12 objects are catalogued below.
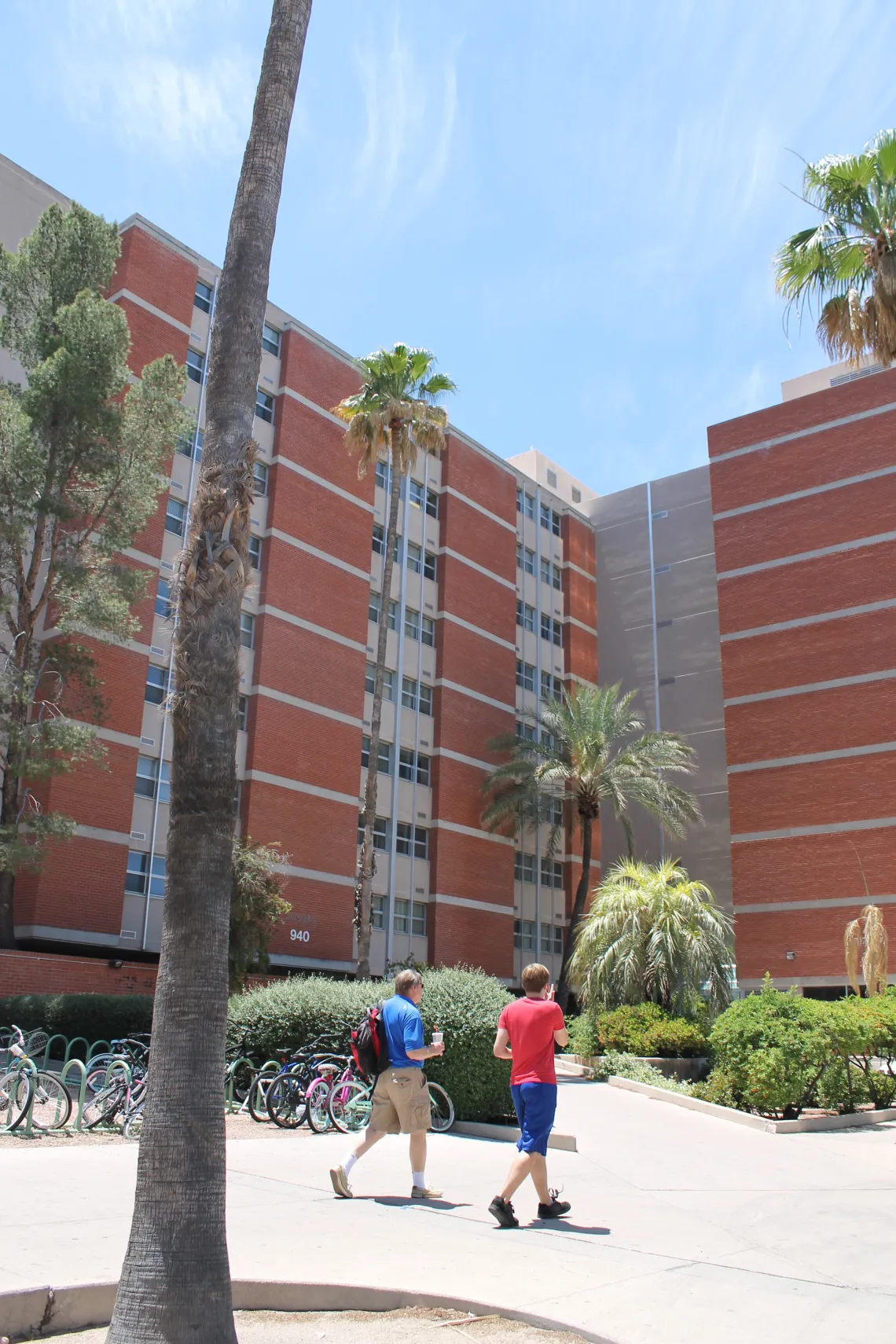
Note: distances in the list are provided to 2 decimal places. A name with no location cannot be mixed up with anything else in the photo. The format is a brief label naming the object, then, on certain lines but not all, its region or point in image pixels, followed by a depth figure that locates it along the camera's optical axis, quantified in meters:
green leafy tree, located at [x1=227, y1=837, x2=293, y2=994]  25.52
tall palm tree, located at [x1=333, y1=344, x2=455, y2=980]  30.84
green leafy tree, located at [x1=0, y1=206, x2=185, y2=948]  23.89
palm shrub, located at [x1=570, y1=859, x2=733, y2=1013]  22.56
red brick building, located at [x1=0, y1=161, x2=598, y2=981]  27.75
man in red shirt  7.59
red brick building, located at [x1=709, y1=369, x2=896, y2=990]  36.34
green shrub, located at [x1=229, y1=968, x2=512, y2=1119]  13.29
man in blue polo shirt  8.33
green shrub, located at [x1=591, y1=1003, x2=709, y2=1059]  21.30
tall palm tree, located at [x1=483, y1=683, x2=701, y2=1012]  36.62
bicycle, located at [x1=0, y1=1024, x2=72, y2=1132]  12.50
